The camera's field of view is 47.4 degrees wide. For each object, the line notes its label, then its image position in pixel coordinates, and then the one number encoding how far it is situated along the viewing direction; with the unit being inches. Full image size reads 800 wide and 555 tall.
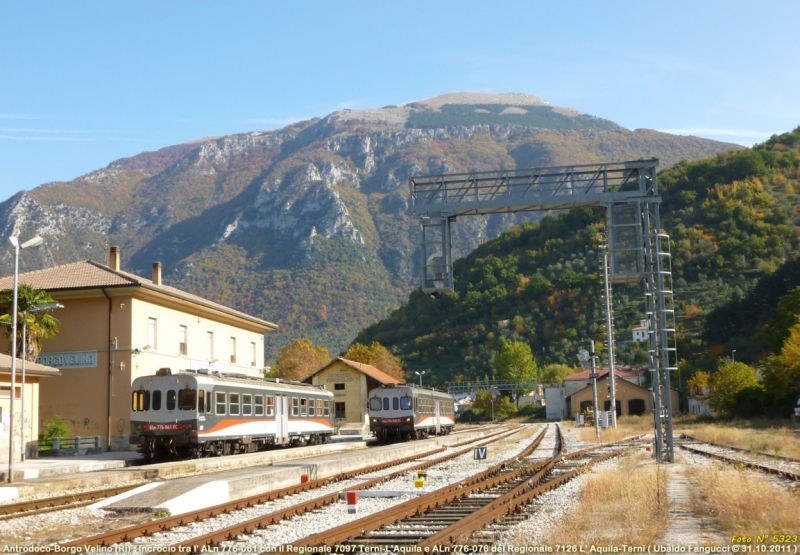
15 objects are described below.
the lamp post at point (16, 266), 852.3
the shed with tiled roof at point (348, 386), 2415.1
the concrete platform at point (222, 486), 566.6
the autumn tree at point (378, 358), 3641.5
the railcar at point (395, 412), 1611.7
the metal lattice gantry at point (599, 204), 882.1
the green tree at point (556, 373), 4084.6
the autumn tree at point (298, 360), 3681.1
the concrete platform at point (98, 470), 749.3
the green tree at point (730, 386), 2134.6
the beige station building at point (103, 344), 1314.0
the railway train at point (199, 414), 1051.3
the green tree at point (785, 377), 1867.6
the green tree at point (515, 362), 4050.2
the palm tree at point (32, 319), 1240.8
